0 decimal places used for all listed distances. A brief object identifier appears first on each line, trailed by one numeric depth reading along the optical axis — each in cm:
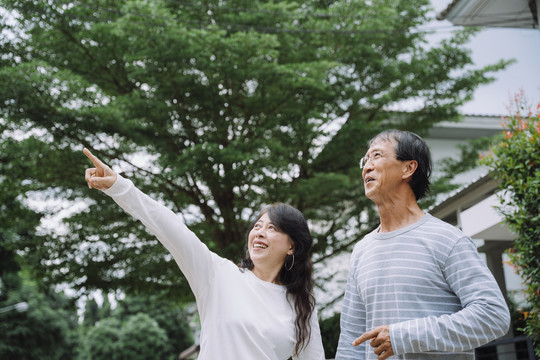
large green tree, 884
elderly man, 180
